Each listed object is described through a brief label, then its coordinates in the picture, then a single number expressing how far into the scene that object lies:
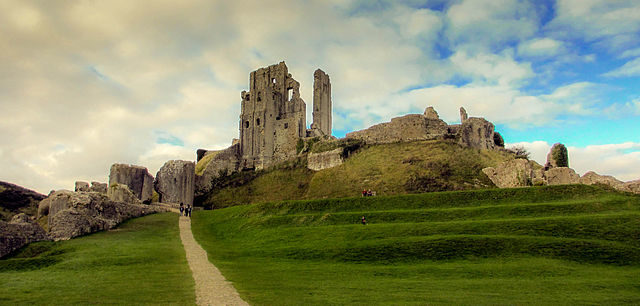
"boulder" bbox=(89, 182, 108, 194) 42.02
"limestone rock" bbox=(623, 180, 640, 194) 25.00
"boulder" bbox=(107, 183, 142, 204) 36.28
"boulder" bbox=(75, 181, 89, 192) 41.70
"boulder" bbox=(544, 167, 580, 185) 30.49
